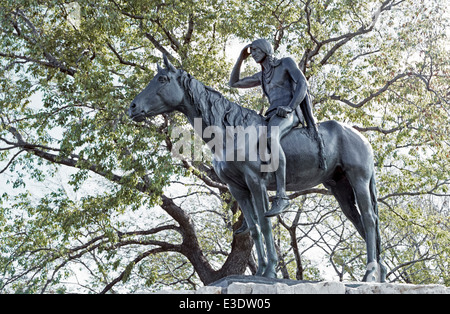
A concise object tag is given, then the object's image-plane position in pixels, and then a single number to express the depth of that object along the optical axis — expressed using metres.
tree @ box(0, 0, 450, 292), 11.25
